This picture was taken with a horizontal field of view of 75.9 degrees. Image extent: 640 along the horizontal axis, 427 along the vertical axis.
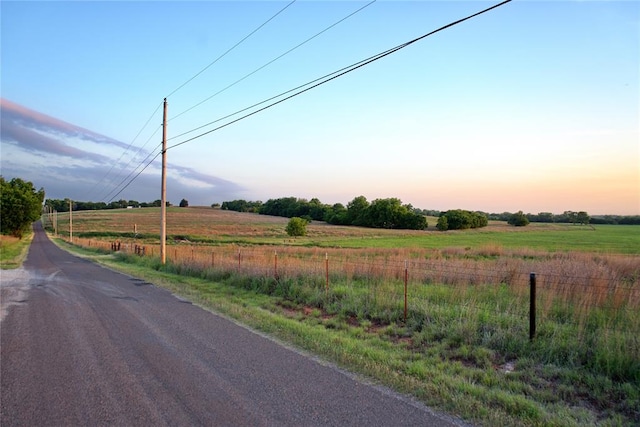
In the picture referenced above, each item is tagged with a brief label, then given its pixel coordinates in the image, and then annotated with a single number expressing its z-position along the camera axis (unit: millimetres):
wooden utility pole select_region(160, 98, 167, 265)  23203
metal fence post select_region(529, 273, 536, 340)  6891
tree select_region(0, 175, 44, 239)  59094
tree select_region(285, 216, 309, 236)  71438
